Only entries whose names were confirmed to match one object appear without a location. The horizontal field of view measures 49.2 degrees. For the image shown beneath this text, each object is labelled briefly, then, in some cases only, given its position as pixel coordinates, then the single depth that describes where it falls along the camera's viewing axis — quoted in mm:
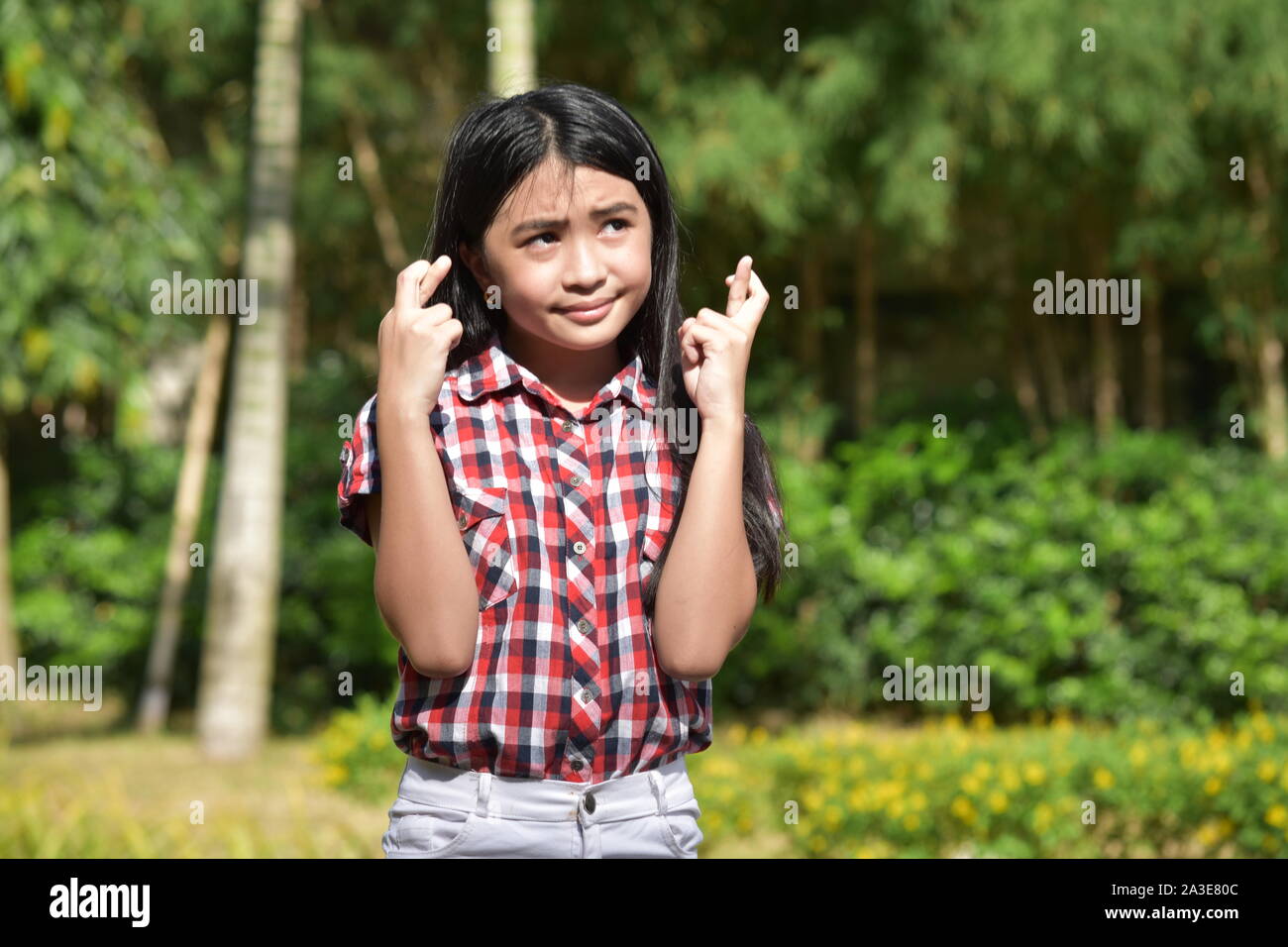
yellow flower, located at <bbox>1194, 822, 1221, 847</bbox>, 4301
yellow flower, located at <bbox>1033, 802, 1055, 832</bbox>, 4250
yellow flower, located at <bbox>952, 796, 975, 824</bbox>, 4336
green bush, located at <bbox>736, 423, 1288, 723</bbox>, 6480
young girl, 1352
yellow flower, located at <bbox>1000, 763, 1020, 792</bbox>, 4406
